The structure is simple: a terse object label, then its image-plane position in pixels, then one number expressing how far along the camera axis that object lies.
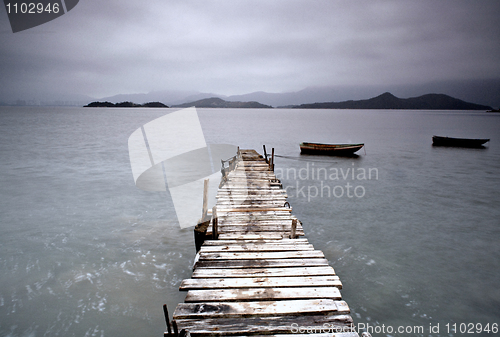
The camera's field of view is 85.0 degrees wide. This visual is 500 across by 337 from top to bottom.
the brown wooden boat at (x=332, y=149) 30.97
